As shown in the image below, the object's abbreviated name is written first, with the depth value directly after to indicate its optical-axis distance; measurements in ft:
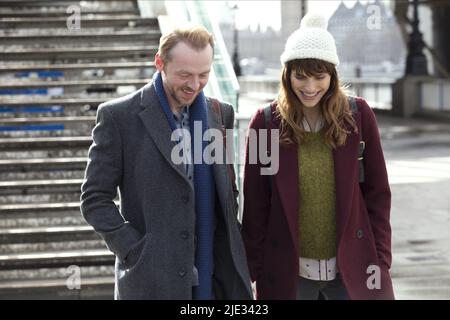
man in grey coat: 18.88
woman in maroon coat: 20.66
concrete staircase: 45.98
